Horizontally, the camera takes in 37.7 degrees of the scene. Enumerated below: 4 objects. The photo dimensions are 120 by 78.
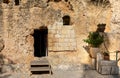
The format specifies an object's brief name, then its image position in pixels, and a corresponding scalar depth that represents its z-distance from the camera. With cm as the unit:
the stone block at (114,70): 727
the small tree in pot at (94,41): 828
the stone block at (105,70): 729
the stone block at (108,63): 734
